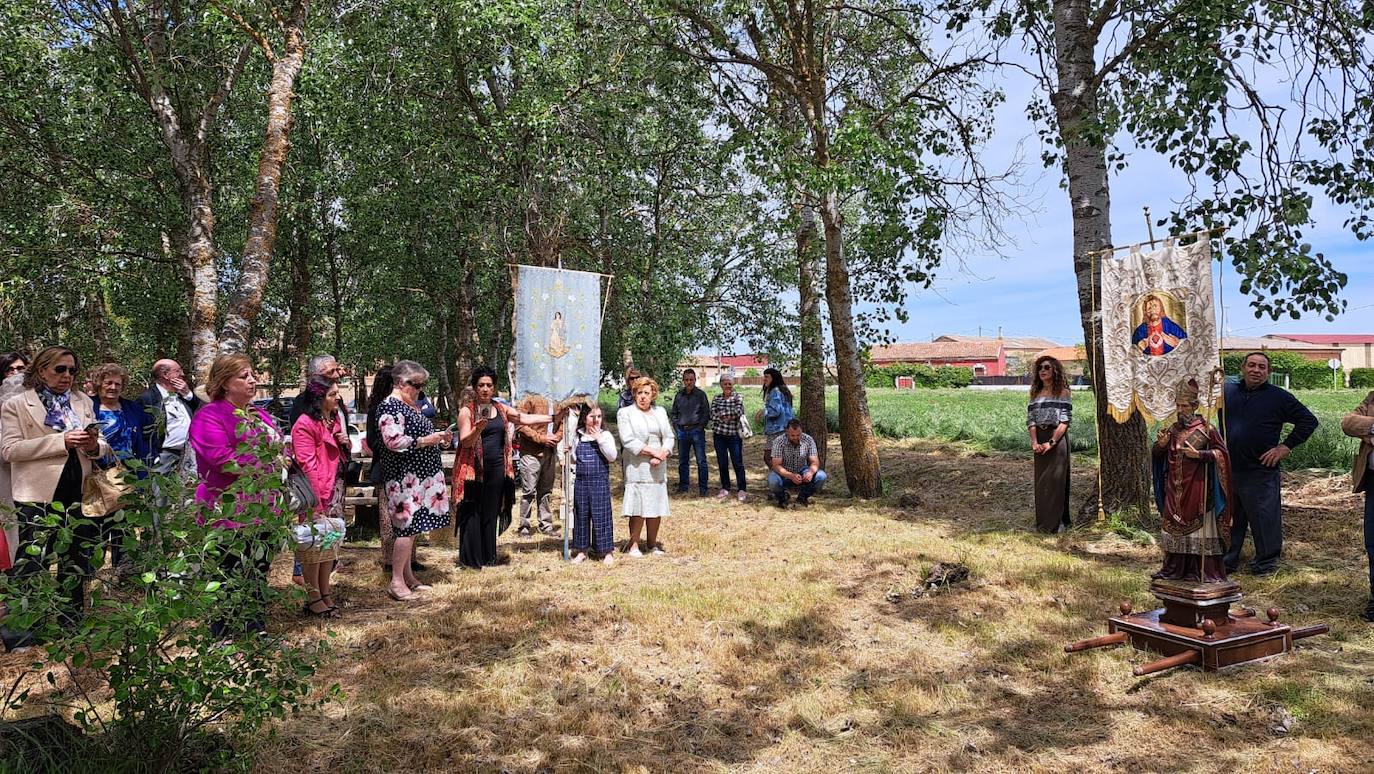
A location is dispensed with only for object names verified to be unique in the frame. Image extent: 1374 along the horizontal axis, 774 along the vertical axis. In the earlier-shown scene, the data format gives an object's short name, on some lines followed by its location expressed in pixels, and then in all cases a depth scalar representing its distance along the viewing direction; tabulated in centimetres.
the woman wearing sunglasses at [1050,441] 809
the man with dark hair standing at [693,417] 1155
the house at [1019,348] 9581
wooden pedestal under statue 449
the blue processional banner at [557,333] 782
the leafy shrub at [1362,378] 5294
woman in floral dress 593
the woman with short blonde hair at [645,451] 759
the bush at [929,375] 6800
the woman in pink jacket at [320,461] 543
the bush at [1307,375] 5466
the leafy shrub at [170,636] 265
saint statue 491
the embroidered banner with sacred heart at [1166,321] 556
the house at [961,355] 8906
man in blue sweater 629
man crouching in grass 1049
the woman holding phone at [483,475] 707
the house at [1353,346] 7888
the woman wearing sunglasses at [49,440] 472
